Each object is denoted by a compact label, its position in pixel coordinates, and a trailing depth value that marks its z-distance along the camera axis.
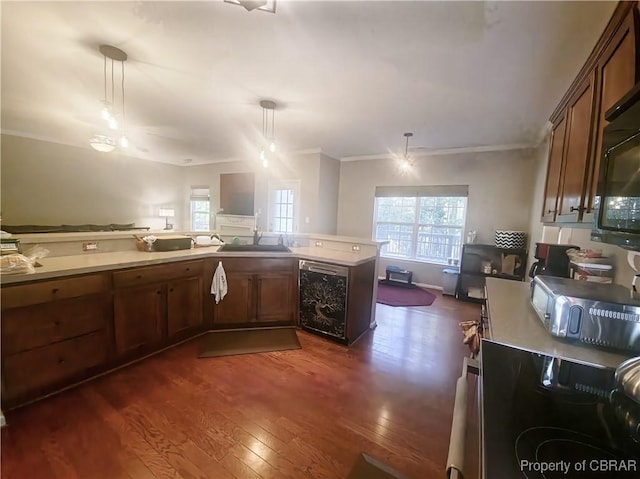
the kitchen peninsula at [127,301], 1.69
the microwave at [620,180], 0.80
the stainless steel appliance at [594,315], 0.97
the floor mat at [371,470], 1.35
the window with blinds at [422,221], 4.83
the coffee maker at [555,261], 1.90
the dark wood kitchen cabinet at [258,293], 2.83
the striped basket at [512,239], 4.09
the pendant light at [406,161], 3.91
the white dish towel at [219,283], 2.72
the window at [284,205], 5.52
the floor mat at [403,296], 4.16
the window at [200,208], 7.22
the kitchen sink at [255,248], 2.97
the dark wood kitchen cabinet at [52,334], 1.63
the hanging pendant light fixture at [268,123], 3.06
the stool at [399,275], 5.06
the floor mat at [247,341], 2.51
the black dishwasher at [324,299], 2.68
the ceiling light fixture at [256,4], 1.39
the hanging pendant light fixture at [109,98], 2.15
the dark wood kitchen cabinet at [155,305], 2.12
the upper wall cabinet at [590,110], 1.23
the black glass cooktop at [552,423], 0.51
